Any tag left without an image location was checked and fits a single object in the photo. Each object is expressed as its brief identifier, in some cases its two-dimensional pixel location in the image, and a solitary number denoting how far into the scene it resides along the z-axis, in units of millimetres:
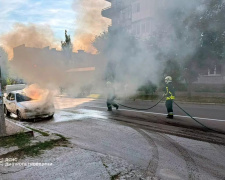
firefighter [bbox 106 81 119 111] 11023
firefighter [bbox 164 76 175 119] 8672
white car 8891
